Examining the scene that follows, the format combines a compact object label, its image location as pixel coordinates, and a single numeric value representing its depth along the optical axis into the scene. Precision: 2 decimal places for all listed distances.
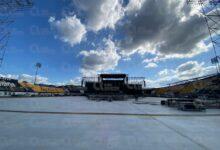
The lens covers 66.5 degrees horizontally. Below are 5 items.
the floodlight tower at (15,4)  32.89
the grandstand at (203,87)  47.67
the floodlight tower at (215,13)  38.41
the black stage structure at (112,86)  86.44
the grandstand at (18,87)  60.42
